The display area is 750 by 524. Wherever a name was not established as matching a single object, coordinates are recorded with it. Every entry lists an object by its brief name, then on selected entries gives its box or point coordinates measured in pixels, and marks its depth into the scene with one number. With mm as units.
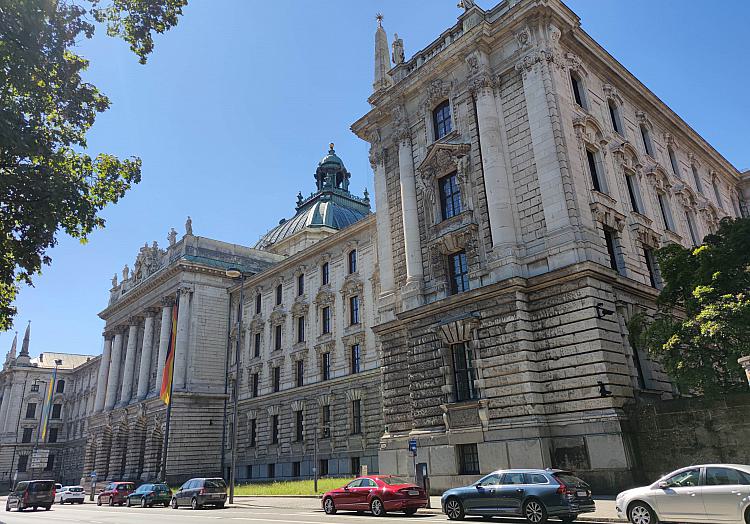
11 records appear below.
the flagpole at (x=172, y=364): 37938
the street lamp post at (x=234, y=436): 27462
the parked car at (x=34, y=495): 31172
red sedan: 17656
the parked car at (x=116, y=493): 34750
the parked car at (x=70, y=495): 40875
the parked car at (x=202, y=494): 26453
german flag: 44588
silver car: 11336
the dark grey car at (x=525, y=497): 13938
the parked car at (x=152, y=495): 30781
